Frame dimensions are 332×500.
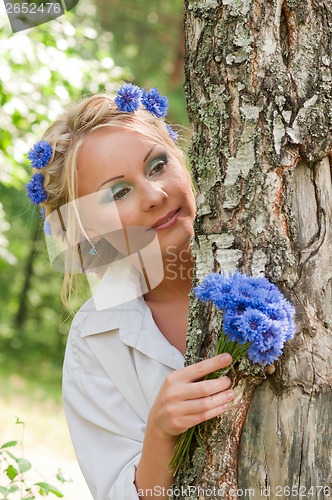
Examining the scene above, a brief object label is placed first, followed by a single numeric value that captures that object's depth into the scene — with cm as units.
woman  212
